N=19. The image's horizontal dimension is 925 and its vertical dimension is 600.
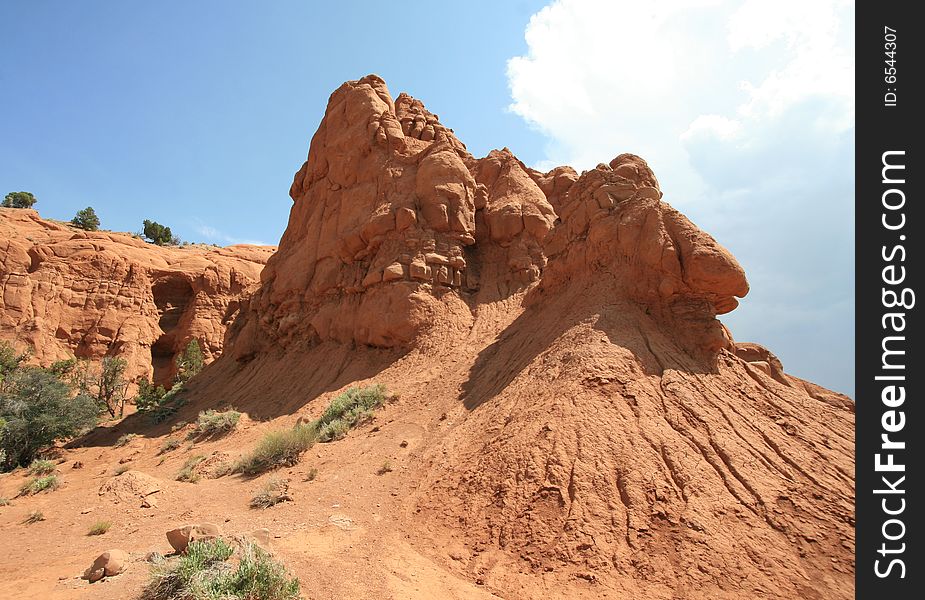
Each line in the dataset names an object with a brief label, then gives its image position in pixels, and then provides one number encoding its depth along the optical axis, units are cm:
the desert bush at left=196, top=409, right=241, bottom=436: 1526
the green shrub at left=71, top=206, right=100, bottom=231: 4425
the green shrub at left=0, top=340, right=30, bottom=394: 2109
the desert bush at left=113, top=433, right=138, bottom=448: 1691
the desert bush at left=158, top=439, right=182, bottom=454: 1509
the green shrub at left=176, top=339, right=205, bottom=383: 2428
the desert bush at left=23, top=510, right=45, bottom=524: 902
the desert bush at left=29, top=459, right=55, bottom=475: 1367
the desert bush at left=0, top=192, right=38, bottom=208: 4884
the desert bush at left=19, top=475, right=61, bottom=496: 1141
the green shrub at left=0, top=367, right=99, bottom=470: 1526
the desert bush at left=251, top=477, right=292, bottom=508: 866
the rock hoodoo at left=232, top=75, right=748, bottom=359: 1097
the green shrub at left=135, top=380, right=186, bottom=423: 1912
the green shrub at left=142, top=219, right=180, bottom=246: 4947
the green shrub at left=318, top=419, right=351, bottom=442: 1212
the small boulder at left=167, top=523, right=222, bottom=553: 580
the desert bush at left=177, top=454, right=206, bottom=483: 1104
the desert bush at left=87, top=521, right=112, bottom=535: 780
